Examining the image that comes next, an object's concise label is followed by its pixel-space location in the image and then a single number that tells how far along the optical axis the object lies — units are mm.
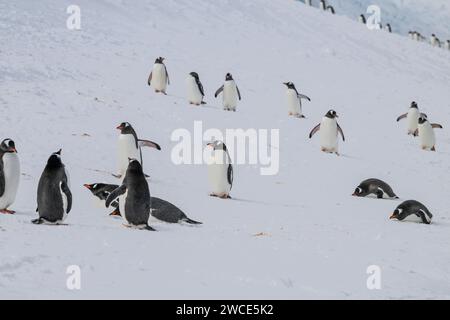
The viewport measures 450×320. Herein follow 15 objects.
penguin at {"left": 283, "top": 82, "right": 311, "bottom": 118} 32156
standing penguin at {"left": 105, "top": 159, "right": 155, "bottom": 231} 13008
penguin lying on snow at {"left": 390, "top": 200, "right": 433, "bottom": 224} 17547
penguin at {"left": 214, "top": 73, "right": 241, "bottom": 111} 31578
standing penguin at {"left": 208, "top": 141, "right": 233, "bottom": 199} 18047
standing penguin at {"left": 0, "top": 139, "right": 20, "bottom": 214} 13219
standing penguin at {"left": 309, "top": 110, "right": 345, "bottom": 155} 25969
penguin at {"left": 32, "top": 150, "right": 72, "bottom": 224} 12562
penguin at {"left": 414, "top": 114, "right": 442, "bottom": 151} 29125
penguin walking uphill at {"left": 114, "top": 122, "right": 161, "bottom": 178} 18359
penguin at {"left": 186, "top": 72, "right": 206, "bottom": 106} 30594
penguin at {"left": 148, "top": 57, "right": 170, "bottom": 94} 32062
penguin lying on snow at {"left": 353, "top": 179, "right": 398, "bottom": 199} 20766
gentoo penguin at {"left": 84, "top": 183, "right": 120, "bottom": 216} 15008
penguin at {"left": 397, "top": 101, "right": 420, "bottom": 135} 32656
